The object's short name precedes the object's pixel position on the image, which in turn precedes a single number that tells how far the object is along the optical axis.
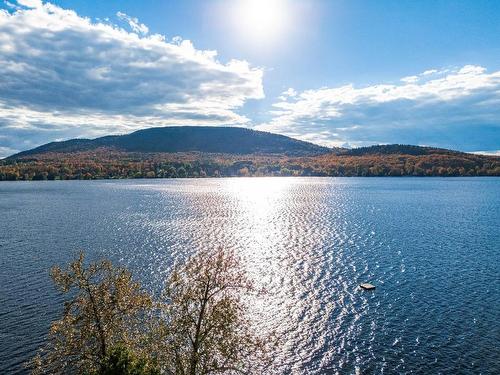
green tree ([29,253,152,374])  37.72
